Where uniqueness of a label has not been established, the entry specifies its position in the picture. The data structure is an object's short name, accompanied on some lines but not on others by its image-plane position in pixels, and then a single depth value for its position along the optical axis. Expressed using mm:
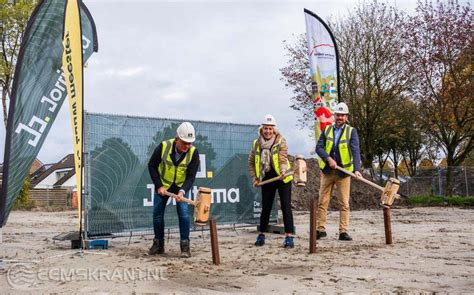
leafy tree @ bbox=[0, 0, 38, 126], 26906
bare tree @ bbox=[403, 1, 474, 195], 26969
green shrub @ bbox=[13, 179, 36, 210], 25719
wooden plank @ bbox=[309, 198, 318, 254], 7590
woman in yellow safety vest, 8585
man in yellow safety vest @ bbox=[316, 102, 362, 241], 9148
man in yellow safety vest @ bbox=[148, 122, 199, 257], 7715
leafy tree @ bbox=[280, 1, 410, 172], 27891
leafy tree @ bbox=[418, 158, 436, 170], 46812
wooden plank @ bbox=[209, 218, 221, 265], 6855
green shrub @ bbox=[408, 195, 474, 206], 23469
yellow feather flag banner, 7449
